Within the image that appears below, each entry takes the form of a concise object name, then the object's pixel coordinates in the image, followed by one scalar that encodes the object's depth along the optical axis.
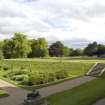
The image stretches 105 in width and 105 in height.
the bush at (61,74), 13.43
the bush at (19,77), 13.53
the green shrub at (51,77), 13.01
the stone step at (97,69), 13.87
